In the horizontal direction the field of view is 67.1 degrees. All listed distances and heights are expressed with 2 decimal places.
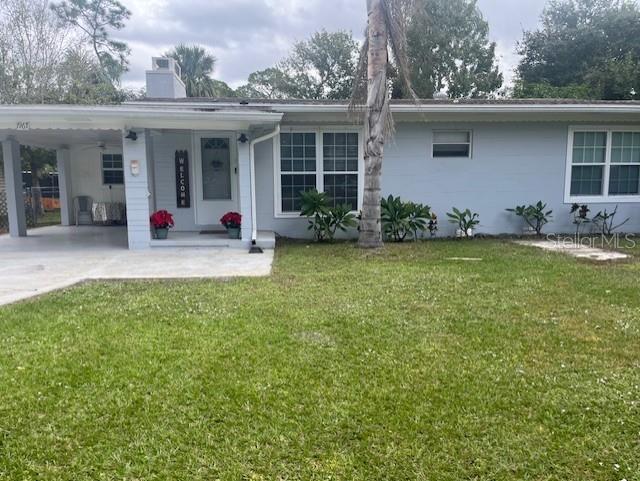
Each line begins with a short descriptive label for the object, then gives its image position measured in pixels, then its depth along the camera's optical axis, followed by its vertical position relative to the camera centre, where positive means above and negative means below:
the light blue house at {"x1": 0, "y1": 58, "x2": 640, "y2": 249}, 10.06 +0.64
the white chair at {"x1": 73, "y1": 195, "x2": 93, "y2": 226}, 13.25 -0.54
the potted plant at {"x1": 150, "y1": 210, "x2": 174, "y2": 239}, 9.05 -0.62
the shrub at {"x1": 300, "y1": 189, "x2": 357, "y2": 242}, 9.52 -0.49
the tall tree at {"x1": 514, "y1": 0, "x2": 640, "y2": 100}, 21.94 +6.95
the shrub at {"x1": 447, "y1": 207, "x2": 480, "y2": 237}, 10.38 -0.68
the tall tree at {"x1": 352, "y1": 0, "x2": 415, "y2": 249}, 8.15 +1.78
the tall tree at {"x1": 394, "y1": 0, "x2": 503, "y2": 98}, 26.25 +7.46
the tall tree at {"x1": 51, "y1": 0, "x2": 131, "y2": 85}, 24.49 +8.57
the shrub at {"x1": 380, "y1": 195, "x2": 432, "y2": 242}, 9.79 -0.57
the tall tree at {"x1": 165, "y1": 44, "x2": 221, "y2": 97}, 25.83 +6.87
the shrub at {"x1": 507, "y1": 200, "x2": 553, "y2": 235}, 10.73 -0.57
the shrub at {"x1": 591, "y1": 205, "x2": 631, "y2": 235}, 11.02 -0.77
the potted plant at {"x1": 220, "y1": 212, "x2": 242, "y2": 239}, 9.20 -0.64
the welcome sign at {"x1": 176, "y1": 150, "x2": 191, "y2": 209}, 10.29 +0.21
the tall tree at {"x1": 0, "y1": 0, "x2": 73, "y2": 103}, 16.83 +4.94
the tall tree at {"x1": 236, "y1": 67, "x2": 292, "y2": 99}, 29.62 +6.84
